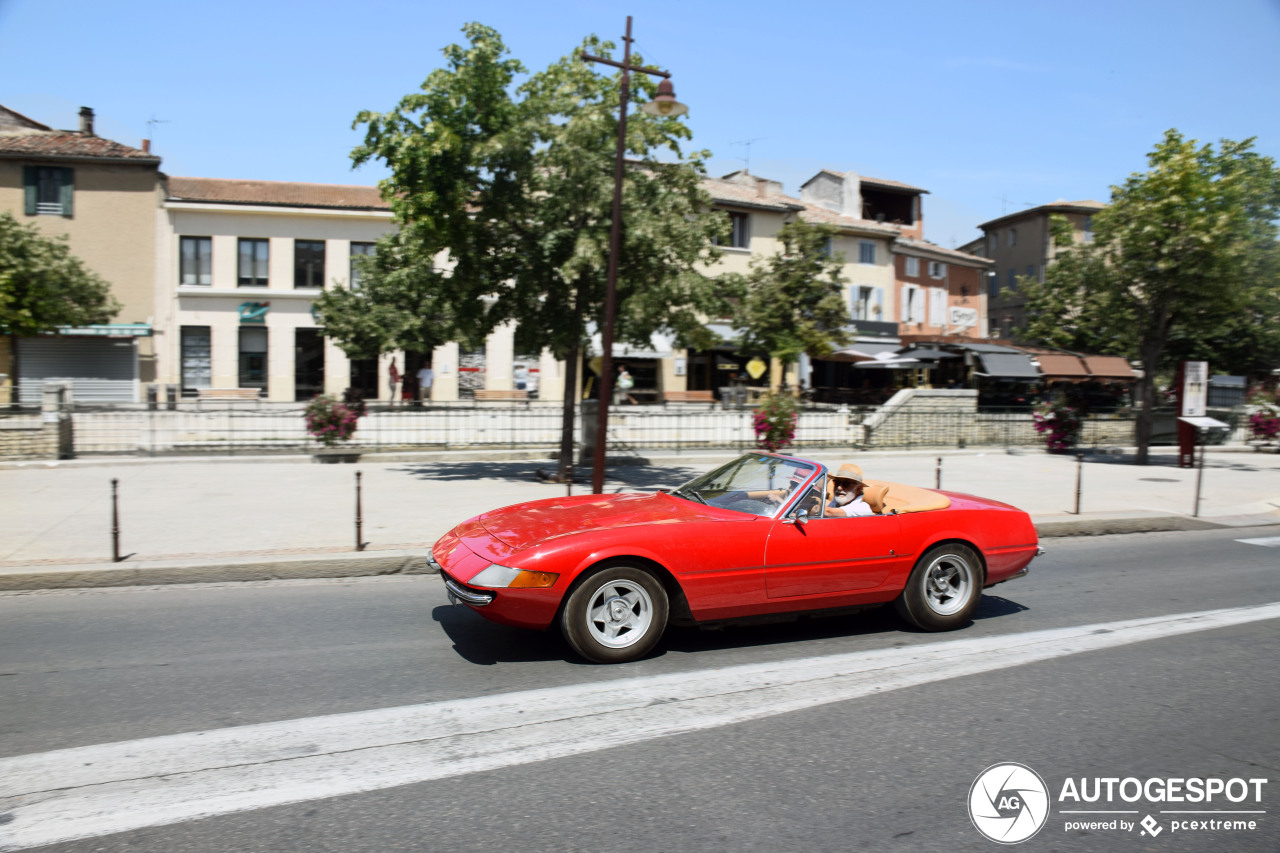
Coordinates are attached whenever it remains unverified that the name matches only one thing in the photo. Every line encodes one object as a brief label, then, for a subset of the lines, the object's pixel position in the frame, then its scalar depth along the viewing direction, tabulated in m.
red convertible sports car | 5.25
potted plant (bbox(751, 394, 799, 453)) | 19.38
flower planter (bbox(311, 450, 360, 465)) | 17.20
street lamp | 11.57
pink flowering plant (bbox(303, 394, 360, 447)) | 17.02
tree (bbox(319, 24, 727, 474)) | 13.41
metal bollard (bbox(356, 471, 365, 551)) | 8.61
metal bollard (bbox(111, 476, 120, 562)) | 7.90
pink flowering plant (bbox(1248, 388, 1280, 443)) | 24.59
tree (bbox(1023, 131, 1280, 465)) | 19.20
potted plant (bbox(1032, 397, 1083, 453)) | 22.62
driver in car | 6.34
